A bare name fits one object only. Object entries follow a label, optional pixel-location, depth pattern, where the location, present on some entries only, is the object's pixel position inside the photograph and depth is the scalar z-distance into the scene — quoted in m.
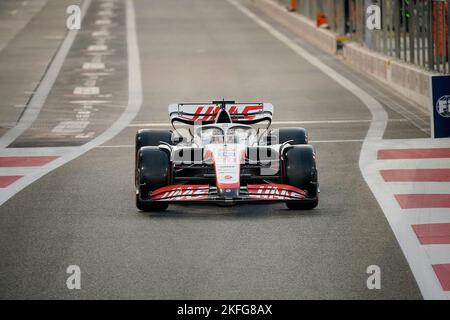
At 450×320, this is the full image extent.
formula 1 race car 14.70
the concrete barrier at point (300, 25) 41.41
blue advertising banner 22.00
